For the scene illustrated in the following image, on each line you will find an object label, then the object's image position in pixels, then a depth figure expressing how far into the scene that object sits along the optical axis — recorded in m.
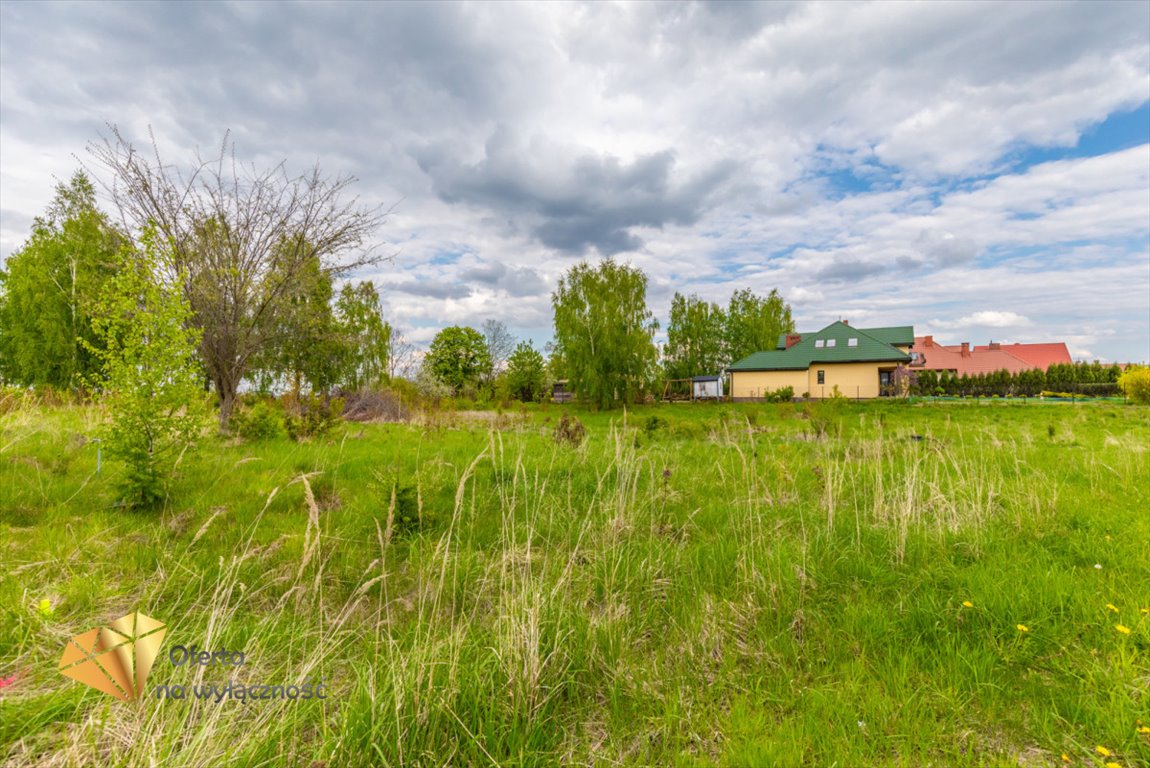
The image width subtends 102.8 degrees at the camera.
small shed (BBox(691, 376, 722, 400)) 46.06
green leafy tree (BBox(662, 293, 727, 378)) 53.66
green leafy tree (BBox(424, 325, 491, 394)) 50.97
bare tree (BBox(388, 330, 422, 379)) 33.27
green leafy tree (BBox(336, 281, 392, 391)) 23.28
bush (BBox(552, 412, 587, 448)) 8.32
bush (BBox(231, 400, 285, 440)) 7.68
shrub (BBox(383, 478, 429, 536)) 4.11
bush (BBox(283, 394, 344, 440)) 8.45
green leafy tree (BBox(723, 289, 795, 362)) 52.59
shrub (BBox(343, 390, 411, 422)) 15.75
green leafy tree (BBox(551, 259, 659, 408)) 29.84
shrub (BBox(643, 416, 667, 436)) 11.24
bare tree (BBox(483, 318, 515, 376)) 51.22
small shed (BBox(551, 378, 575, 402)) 49.47
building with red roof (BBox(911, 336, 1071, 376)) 56.56
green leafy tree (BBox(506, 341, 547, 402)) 45.78
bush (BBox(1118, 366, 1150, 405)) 24.06
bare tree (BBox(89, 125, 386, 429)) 8.51
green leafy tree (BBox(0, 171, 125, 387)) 19.53
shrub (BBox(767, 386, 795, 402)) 35.56
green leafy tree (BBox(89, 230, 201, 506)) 4.19
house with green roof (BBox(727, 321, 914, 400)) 38.50
